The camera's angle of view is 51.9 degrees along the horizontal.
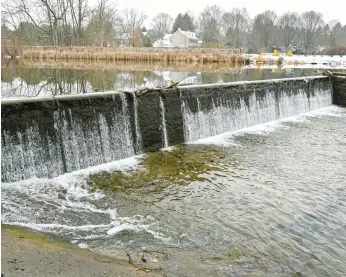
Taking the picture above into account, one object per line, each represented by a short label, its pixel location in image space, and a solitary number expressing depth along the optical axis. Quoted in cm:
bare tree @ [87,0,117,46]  4259
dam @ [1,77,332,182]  592
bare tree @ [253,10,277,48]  7444
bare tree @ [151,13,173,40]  9512
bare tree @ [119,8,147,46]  6153
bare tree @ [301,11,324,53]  7862
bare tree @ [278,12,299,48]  7831
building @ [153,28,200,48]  7750
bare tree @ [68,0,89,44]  4163
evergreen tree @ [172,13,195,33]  8731
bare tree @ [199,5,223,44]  7188
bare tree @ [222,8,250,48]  7981
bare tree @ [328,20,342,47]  7478
